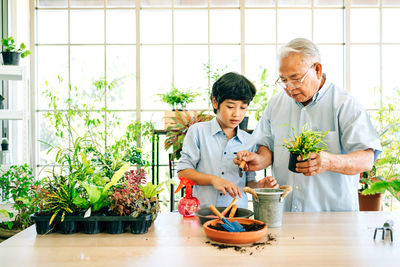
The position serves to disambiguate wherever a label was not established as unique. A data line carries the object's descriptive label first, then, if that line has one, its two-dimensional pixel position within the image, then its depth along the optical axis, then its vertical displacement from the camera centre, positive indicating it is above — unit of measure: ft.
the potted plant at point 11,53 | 11.78 +2.50
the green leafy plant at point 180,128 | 10.97 +0.05
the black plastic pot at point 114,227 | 4.74 -1.27
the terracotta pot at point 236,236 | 4.18 -1.24
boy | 6.50 -0.28
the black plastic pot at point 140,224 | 4.71 -1.23
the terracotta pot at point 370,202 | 12.12 -2.45
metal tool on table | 4.44 -1.22
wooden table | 3.72 -1.35
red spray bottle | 5.57 -1.15
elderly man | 5.92 -0.07
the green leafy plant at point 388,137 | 12.32 -0.32
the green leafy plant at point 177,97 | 13.23 +1.18
